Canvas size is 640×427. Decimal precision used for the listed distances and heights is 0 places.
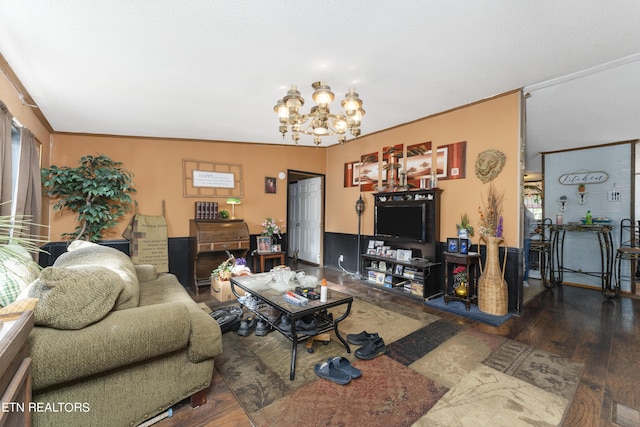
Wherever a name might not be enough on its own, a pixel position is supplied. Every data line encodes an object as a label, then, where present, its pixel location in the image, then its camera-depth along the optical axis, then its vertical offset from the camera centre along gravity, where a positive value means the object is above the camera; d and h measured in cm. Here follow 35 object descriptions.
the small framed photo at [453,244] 361 -43
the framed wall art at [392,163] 438 +82
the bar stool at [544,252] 447 -68
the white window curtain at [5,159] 212 +43
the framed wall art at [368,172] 480 +74
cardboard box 362 -107
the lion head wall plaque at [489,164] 329 +61
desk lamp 450 +16
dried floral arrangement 326 -3
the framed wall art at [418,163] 404 +76
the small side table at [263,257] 467 -78
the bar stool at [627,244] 396 -50
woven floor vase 312 -86
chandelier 235 +91
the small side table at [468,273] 335 -80
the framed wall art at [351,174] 518 +75
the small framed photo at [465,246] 350 -44
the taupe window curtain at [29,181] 261 +32
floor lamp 489 +4
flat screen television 384 -15
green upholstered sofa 126 -72
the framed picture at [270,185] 514 +52
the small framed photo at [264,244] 483 -58
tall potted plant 352 +28
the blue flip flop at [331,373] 191 -119
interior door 588 -17
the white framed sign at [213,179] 451 +57
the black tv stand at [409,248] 379 -55
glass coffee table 203 -75
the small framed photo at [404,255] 400 -64
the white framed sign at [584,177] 444 +60
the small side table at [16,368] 87 -58
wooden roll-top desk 407 -50
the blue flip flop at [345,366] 199 -118
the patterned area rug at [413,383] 163 -123
